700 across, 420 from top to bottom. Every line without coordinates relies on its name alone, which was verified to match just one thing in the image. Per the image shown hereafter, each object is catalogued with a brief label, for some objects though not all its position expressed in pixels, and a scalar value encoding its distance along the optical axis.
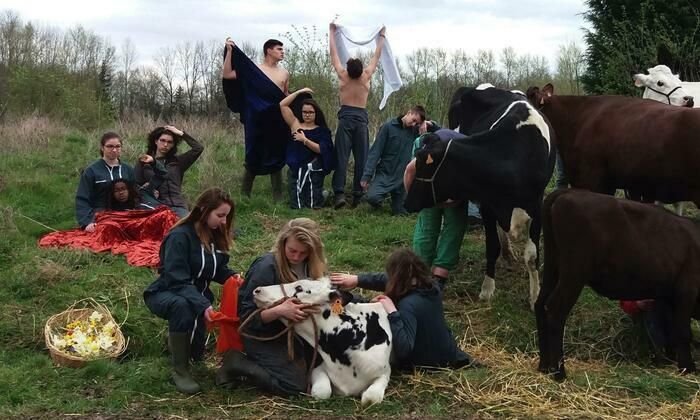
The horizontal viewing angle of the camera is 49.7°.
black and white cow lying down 4.71
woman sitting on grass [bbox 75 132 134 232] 8.33
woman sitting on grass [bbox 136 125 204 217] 8.70
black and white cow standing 6.68
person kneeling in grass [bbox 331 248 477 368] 5.04
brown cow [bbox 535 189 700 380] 5.20
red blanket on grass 7.97
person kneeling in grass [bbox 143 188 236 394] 5.03
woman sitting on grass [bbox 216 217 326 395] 4.71
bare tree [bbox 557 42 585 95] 23.95
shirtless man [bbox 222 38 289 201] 10.43
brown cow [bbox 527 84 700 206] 7.50
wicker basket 5.42
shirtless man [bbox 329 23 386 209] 10.42
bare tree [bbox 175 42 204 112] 39.18
